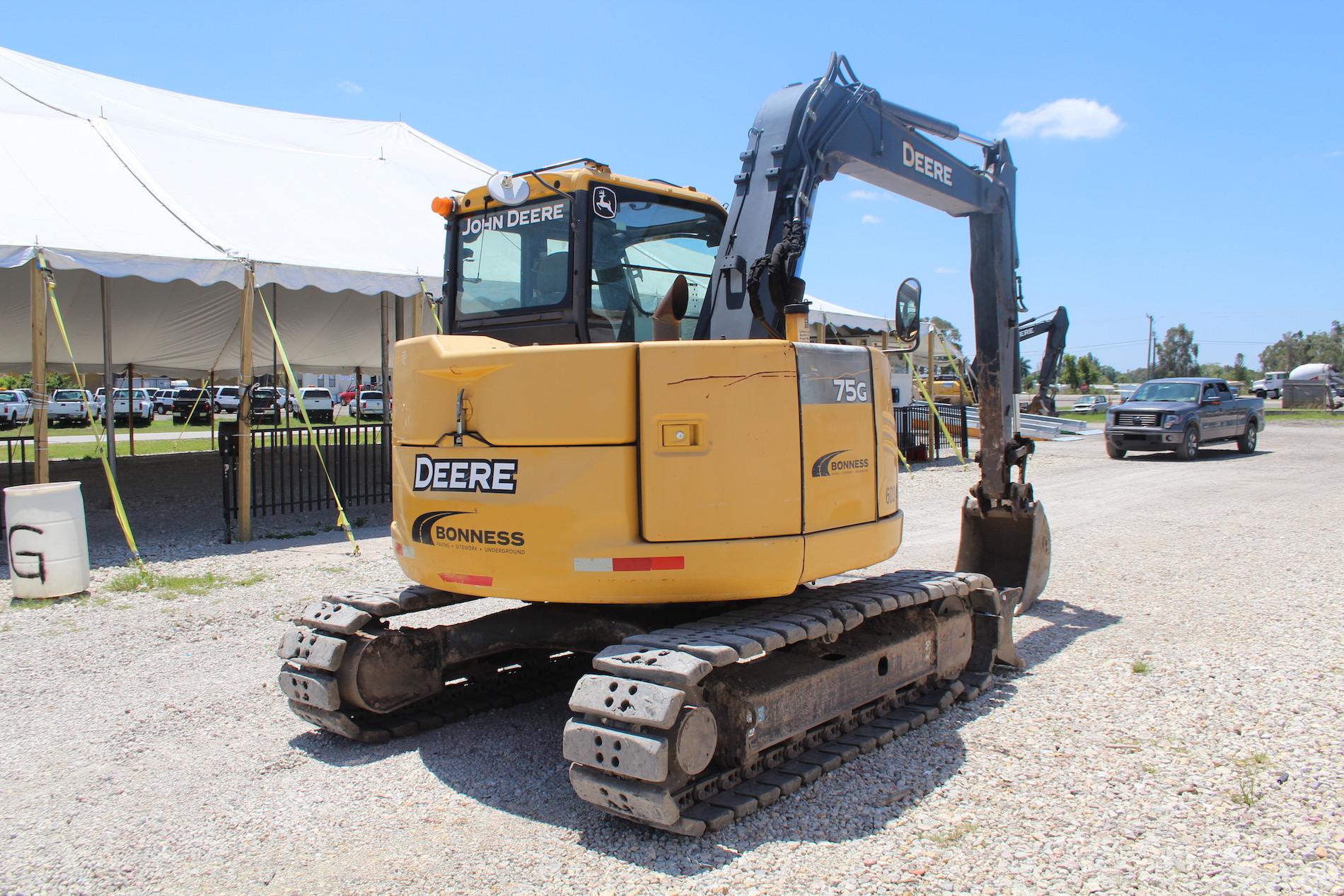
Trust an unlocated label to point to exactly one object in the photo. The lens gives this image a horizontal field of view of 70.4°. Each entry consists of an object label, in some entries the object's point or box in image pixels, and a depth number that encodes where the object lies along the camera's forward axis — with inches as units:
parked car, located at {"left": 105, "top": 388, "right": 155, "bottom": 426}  1391.5
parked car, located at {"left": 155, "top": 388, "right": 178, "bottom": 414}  1845.5
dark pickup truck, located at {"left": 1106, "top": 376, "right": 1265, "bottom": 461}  804.6
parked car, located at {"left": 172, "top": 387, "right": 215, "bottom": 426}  1537.9
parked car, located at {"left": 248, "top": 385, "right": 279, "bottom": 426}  1343.6
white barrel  314.7
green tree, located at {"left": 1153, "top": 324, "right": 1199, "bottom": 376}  3240.7
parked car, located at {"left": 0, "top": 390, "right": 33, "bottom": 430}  1316.4
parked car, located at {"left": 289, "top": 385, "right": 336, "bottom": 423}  1526.8
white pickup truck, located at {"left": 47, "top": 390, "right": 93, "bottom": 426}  1473.9
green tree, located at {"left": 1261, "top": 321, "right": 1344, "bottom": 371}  3619.6
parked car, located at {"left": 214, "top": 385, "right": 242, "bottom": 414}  1535.4
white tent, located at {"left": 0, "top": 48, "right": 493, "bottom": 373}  395.5
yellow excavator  157.6
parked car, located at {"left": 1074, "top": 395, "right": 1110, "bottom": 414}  1785.2
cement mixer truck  2333.9
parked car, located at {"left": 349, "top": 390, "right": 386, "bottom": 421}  1674.5
